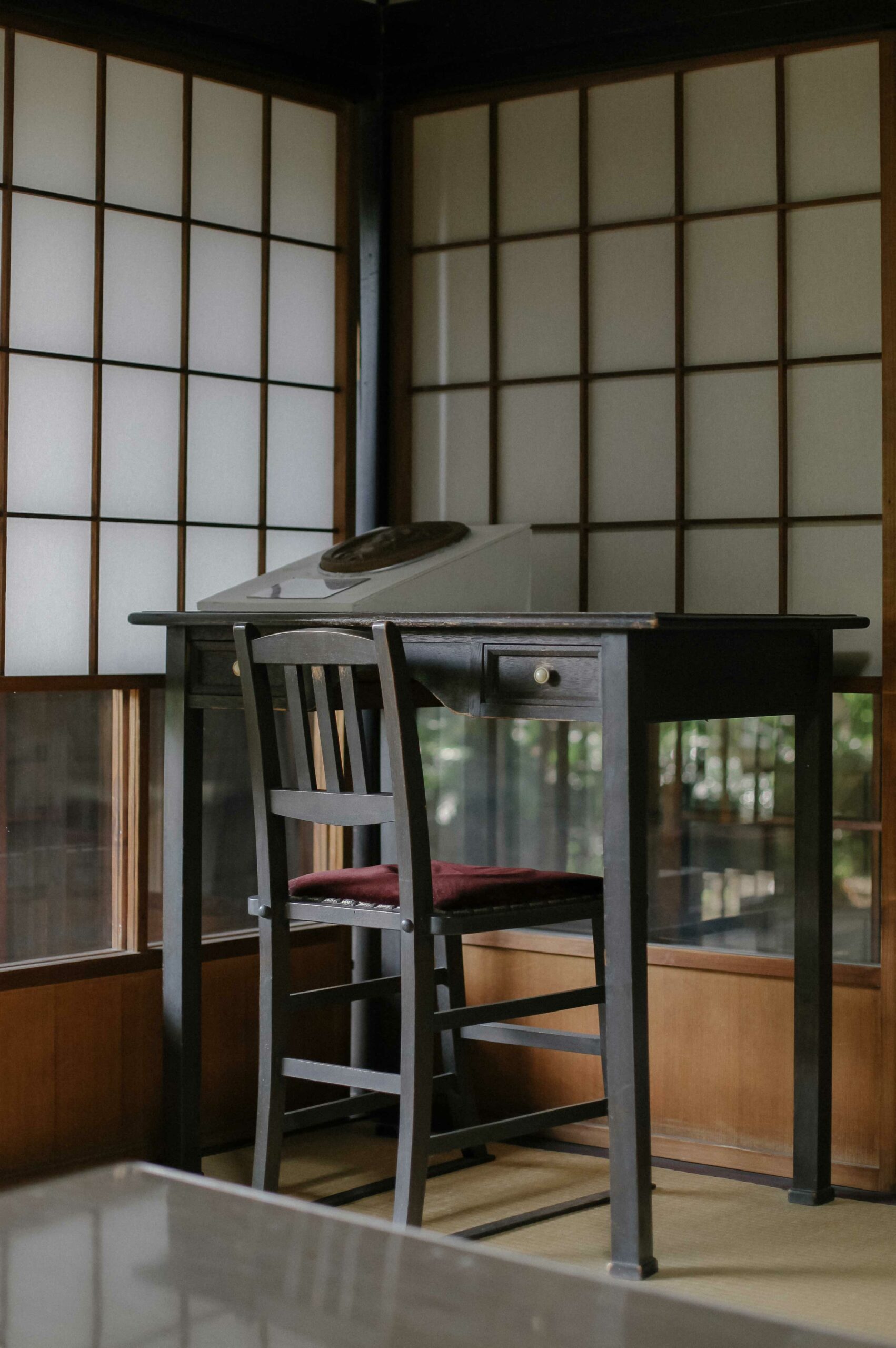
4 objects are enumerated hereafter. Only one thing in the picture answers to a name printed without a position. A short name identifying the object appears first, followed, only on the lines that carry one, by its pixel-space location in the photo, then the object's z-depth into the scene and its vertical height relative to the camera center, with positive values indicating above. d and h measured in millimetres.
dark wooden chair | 2332 -251
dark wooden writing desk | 2273 +34
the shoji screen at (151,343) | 2848 +789
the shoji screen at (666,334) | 2930 +836
